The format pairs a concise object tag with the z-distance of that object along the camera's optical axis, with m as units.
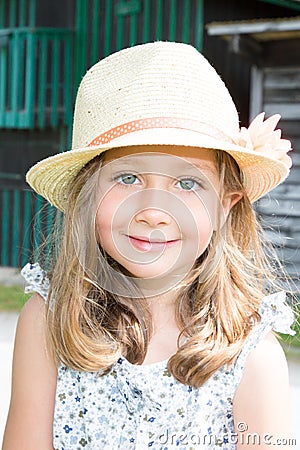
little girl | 1.36
